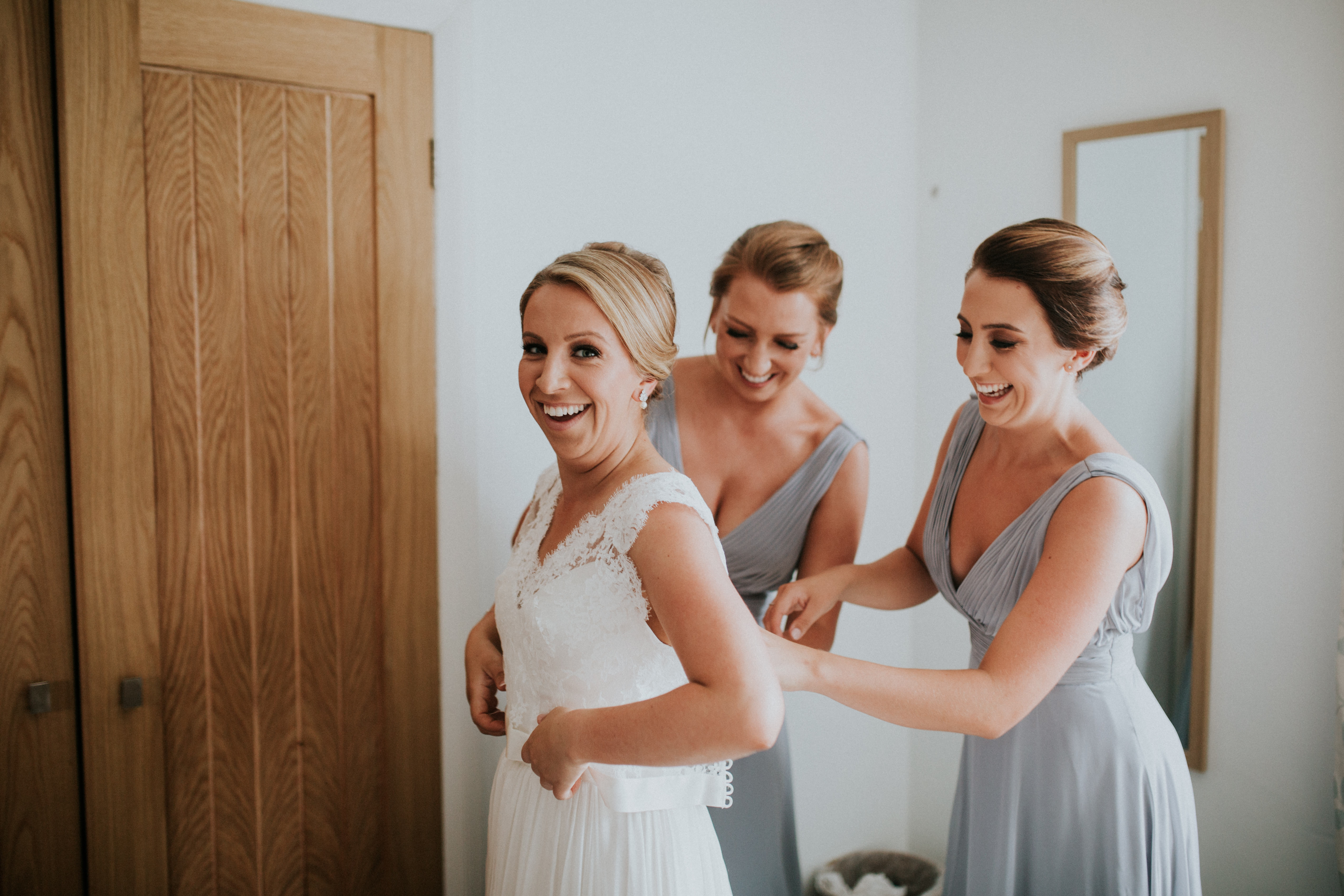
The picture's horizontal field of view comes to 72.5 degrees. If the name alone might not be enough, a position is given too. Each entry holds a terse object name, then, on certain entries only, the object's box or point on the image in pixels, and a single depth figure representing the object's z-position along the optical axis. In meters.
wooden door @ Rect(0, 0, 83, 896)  1.65
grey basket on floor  2.77
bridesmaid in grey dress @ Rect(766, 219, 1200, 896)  1.34
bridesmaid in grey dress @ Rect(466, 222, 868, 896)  1.84
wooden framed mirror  2.26
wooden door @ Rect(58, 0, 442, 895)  1.71
